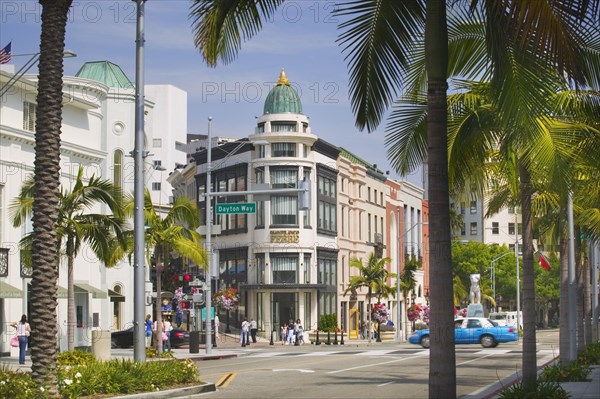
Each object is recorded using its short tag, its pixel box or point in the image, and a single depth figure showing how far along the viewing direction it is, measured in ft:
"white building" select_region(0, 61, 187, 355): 136.56
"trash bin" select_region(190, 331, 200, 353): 157.58
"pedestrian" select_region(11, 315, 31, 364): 114.42
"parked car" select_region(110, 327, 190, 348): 172.76
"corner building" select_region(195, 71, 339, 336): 234.99
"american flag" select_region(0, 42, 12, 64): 134.92
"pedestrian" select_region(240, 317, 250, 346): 201.46
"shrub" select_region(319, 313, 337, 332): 228.63
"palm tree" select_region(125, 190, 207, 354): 132.26
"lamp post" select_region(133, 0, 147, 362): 76.02
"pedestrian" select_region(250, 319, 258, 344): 215.92
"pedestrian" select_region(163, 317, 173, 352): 158.92
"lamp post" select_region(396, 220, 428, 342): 237.45
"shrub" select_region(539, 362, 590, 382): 80.02
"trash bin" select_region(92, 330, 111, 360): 105.09
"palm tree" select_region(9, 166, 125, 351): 107.65
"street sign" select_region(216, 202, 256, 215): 142.31
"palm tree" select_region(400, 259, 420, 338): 266.65
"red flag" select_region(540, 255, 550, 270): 161.97
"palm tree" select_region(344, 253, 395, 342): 244.83
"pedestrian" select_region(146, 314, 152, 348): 158.79
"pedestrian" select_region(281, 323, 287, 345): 217.36
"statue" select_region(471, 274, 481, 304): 259.80
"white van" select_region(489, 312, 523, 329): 266.47
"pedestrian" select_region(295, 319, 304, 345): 213.87
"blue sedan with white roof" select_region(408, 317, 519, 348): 166.30
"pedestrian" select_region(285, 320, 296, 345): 213.05
